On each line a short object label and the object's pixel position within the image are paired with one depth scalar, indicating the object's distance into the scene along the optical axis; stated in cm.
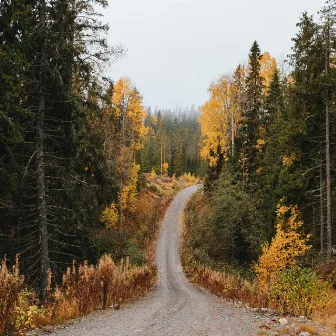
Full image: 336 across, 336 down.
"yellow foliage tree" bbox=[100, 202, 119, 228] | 2538
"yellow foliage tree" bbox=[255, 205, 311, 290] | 1759
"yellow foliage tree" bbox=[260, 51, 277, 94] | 3469
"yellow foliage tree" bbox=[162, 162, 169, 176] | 6688
